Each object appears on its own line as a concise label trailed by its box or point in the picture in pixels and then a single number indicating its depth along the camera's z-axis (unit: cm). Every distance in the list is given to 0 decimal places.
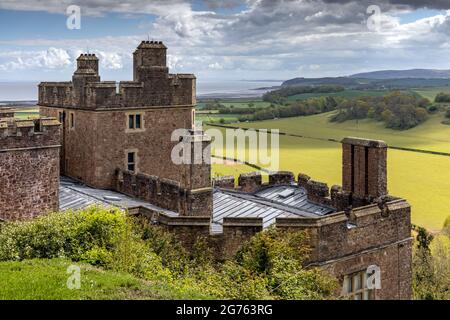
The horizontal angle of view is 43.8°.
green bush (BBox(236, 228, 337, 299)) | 1817
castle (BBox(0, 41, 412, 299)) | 2138
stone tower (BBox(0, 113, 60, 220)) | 2344
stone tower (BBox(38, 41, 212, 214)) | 3164
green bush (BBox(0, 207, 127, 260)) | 1888
